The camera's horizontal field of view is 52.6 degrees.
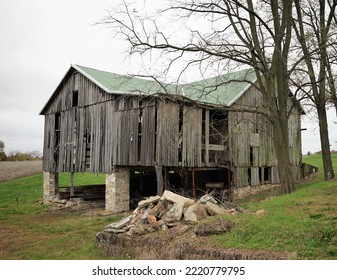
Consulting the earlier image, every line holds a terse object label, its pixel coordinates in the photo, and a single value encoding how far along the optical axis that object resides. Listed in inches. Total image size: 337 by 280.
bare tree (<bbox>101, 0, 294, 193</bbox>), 589.0
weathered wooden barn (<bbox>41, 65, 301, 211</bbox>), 714.8
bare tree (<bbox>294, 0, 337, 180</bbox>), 690.8
